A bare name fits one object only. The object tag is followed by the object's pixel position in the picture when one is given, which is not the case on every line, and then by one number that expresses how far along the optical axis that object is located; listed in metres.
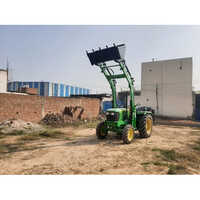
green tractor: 6.77
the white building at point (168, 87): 20.98
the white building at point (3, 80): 17.60
